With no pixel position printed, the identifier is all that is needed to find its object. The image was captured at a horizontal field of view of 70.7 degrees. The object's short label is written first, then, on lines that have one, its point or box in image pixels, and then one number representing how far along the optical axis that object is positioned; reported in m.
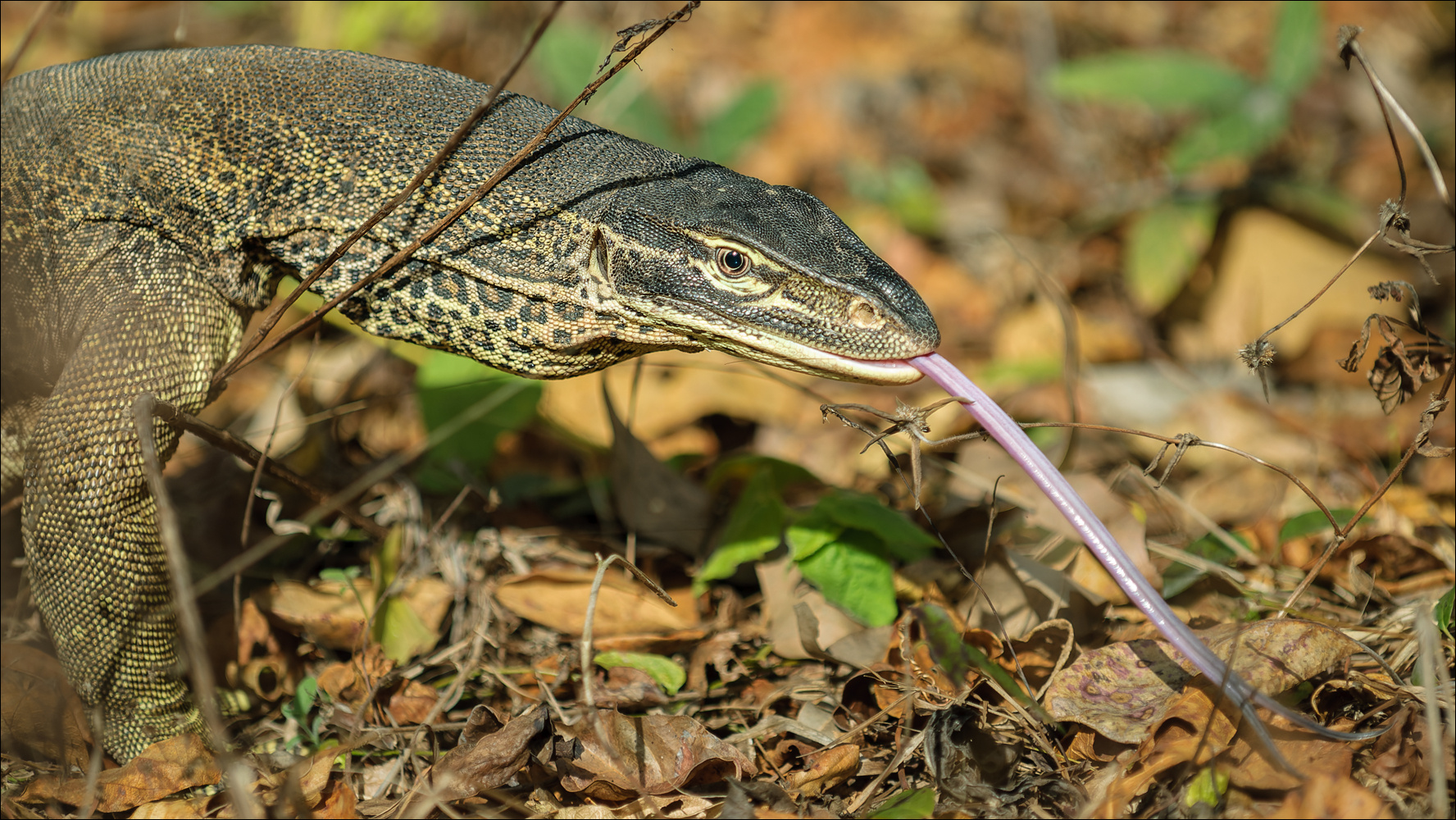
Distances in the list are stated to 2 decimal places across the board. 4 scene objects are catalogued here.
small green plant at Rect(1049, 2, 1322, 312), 6.30
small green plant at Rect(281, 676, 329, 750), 3.36
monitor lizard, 3.04
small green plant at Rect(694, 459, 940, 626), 3.47
